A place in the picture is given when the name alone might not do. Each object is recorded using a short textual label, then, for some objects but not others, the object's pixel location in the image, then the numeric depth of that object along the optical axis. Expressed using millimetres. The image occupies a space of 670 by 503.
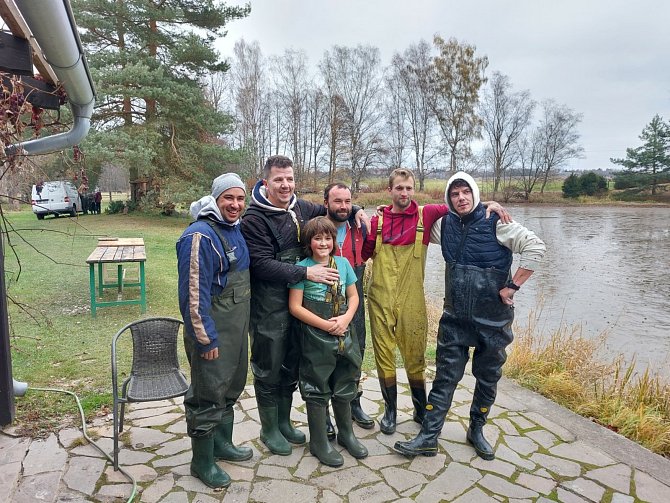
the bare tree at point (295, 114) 35719
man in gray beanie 2617
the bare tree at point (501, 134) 42781
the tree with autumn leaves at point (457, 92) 39562
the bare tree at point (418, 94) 40188
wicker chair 3207
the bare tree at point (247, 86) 33625
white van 20109
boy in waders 3006
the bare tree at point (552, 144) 44156
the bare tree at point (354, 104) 36656
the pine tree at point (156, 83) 16094
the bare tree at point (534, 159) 44656
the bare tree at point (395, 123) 40812
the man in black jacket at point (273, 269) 2973
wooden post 3266
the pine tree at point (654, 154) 40969
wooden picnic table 6562
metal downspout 2293
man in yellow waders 3414
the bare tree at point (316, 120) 36875
